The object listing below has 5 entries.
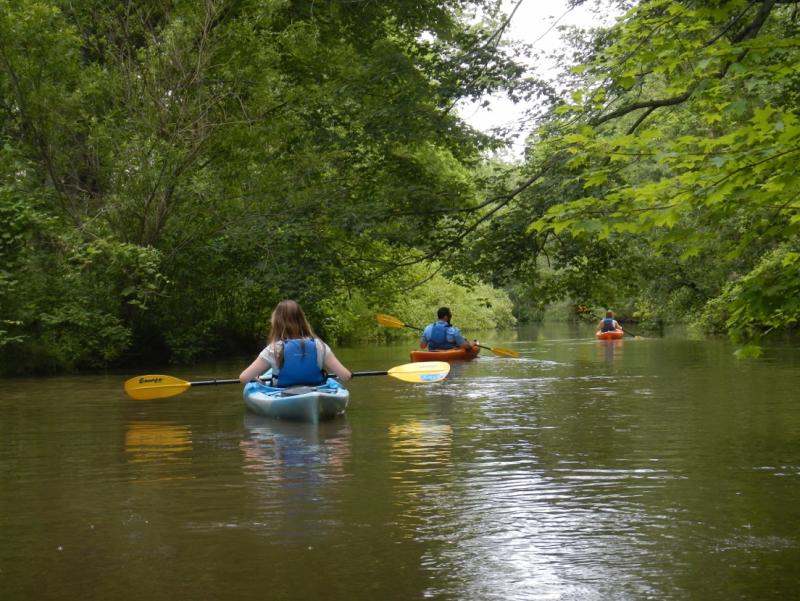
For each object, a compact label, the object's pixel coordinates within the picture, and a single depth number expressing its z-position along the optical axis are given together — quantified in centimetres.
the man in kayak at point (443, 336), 2108
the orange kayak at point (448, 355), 2025
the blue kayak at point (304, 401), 1178
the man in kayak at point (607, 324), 3403
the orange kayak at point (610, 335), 3353
